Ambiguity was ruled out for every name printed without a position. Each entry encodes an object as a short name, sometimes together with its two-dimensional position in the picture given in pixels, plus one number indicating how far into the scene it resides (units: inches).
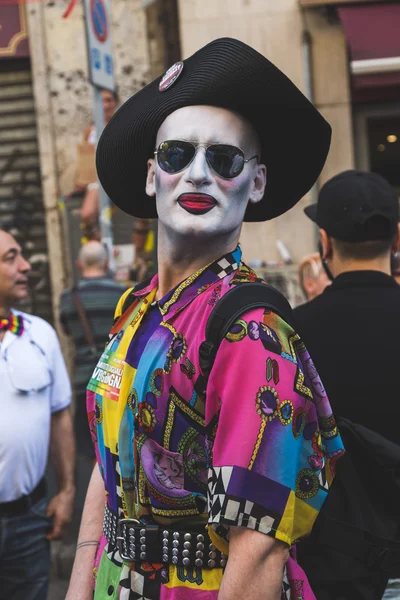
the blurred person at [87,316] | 242.8
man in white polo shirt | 139.6
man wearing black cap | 101.5
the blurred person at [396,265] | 135.8
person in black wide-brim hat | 65.0
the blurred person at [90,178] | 313.7
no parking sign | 244.8
